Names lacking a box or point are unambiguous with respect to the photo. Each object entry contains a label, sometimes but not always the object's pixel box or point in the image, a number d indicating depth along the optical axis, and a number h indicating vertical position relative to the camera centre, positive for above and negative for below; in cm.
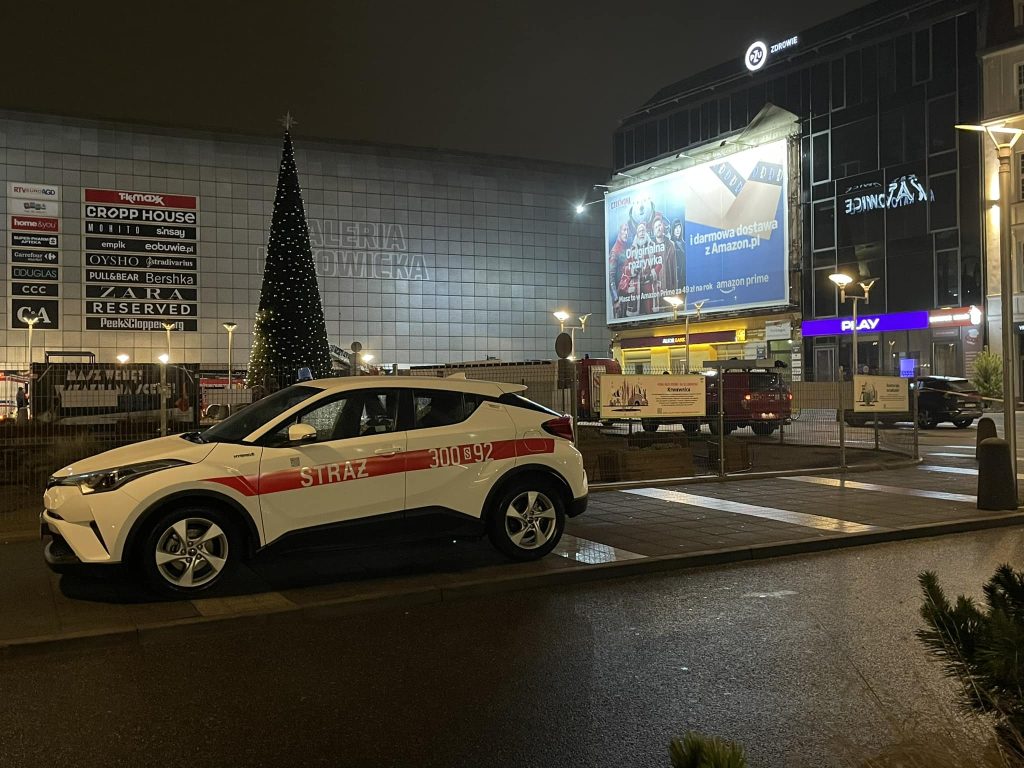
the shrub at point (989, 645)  200 -64
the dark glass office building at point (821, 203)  4456 +1153
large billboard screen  5231 +1049
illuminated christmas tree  2245 +251
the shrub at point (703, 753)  172 -75
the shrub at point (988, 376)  3566 +50
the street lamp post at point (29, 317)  5359 +558
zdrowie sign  5426 +2219
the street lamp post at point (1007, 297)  1173 +133
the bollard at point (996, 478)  1098 -120
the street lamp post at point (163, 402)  1151 -2
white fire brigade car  658 -71
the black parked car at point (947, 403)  2697 -49
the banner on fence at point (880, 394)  1714 -10
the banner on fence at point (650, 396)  1393 -6
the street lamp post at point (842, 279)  3777 +506
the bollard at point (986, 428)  1448 -70
